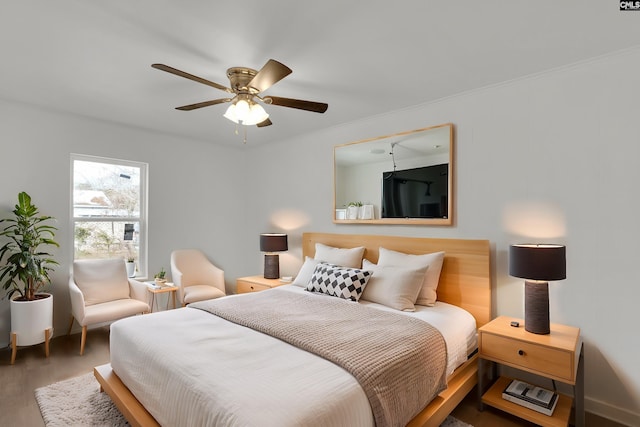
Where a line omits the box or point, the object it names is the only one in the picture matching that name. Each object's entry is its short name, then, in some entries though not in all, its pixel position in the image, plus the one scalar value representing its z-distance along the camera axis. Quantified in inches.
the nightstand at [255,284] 150.4
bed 53.2
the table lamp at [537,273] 83.7
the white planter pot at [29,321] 114.3
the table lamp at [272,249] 161.5
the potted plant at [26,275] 114.7
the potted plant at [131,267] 157.6
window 146.7
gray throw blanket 63.1
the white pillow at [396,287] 103.5
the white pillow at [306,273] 133.3
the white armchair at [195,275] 156.4
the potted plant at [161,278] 150.8
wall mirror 119.6
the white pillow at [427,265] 109.4
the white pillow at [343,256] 132.6
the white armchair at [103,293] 123.3
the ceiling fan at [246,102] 89.5
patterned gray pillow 111.5
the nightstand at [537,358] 78.0
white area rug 82.4
